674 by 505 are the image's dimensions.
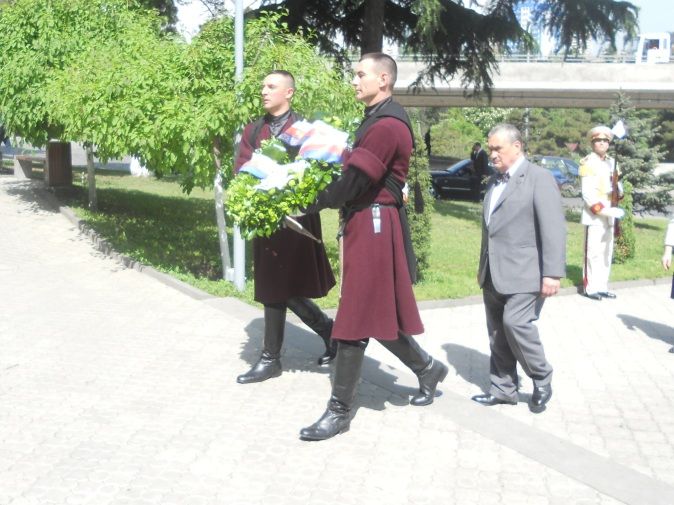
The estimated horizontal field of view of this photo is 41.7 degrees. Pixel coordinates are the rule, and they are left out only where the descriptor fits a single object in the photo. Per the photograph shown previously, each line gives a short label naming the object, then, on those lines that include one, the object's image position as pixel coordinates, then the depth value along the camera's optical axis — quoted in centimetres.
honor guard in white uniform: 952
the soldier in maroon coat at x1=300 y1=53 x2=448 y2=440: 482
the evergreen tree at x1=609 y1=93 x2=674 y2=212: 2080
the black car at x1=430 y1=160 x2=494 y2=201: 2836
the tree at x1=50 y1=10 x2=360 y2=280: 855
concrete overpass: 3888
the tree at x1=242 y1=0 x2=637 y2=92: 1542
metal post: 852
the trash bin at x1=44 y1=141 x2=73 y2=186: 1744
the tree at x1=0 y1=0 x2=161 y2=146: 1345
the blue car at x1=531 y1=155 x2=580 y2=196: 2867
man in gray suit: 523
